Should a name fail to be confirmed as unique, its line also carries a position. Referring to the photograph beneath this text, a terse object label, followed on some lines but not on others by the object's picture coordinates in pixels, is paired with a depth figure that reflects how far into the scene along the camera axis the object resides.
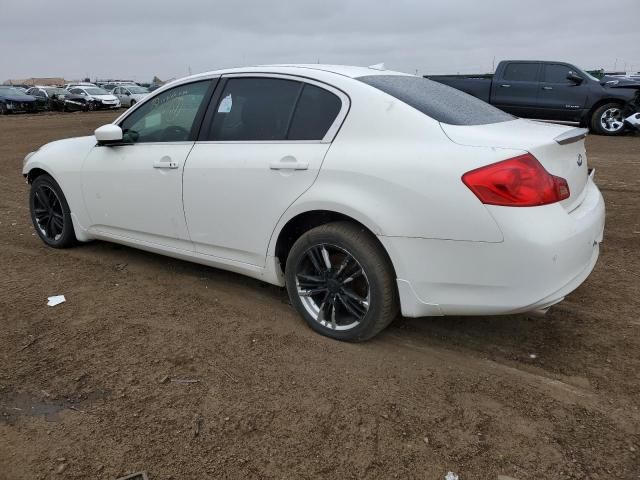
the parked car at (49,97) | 30.01
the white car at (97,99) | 30.69
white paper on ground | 3.91
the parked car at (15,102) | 28.42
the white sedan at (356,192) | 2.64
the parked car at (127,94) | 32.94
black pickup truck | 12.95
